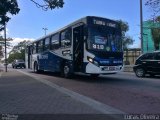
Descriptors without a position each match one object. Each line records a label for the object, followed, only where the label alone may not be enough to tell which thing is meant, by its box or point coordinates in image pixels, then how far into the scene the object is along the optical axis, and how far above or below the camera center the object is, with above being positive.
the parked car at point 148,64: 8.15 -0.20
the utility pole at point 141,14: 12.92 +4.81
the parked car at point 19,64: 21.47 -0.29
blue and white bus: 6.85 +0.84
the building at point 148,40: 22.17 +3.75
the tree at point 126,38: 24.77 +4.80
